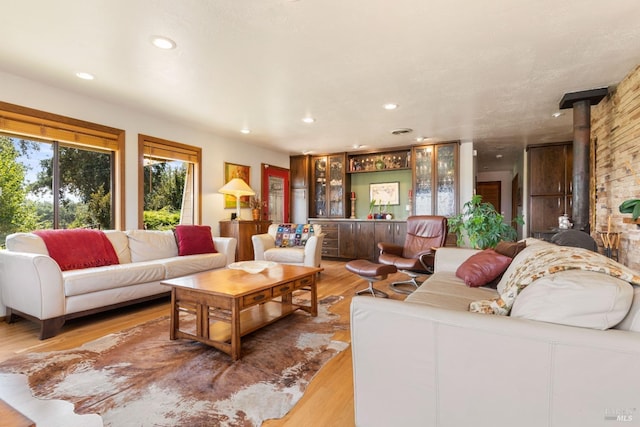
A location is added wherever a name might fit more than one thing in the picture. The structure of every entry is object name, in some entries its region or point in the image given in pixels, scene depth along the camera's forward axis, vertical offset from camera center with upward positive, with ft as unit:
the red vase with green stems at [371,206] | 21.68 +0.54
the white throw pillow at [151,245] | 11.73 -1.23
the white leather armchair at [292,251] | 14.16 -1.77
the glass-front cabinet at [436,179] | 18.61 +2.10
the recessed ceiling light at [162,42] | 7.42 +4.23
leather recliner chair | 12.12 -1.43
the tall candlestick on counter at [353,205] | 22.54 +0.62
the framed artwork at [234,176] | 17.94 +2.29
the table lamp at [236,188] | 16.67 +1.39
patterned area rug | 4.91 -3.14
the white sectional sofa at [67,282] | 7.98 -1.98
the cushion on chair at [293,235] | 15.17 -1.07
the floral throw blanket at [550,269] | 3.69 -0.72
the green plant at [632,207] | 7.15 +0.15
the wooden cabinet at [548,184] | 19.35 +1.83
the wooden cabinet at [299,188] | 22.77 +1.92
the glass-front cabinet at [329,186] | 22.00 +1.98
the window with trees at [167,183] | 13.92 +1.52
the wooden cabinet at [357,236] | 19.60 -1.51
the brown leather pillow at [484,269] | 7.36 -1.36
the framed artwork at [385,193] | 21.80 +1.48
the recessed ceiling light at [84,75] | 9.47 +4.34
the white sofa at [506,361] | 2.98 -1.60
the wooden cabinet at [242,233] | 16.81 -1.08
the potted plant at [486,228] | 10.73 -0.53
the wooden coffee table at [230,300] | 6.76 -2.03
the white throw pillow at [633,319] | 3.14 -1.10
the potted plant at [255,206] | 18.95 +0.48
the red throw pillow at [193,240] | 12.91 -1.14
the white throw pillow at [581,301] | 3.19 -0.95
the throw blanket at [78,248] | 9.37 -1.09
